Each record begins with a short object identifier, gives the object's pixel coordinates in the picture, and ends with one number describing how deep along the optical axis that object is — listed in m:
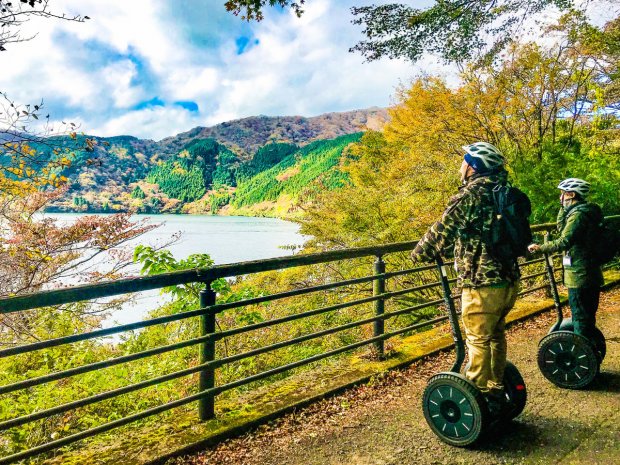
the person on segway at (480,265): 2.71
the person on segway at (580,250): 3.71
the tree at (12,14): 3.77
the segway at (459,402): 2.79
